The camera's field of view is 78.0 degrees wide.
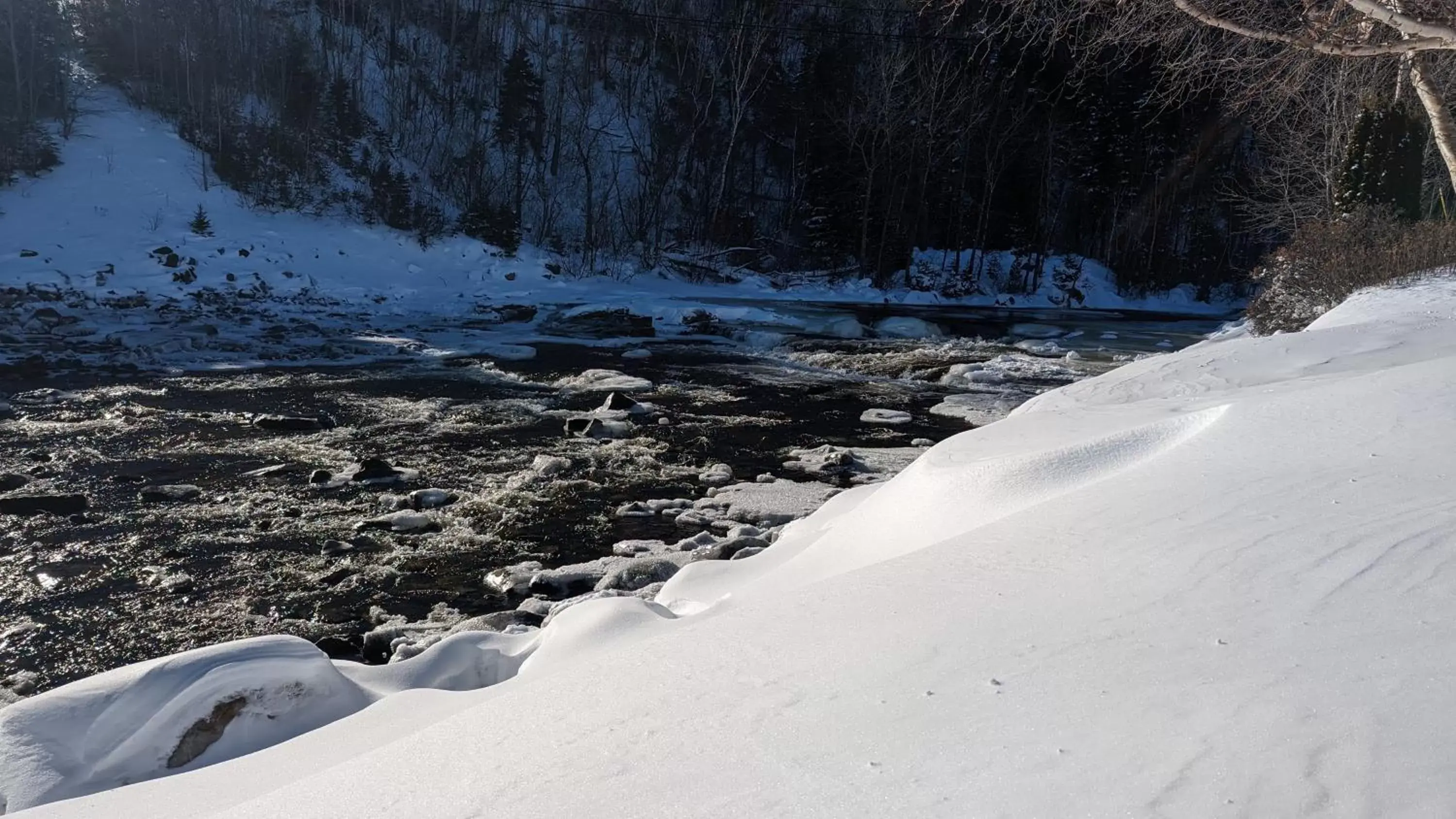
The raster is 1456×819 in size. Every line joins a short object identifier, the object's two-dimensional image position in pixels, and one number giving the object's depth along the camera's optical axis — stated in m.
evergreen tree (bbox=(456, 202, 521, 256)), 28.42
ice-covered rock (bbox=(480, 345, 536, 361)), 15.66
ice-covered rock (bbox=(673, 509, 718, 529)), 6.78
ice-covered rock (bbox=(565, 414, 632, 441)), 9.80
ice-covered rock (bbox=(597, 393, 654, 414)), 11.02
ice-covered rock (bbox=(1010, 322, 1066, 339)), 21.22
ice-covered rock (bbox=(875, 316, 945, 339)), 20.56
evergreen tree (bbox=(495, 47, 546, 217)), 33.66
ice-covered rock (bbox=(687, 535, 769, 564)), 5.88
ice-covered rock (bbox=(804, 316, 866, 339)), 20.22
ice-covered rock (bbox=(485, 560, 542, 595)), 5.60
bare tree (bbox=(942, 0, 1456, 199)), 6.06
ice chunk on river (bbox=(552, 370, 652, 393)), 12.78
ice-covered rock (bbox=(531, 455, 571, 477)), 8.20
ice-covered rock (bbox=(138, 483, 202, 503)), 7.14
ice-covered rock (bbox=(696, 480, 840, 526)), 6.89
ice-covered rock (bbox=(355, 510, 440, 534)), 6.62
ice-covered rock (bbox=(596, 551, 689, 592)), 5.47
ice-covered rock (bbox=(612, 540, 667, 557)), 6.22
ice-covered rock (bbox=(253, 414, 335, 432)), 9.66
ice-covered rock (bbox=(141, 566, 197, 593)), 5.49
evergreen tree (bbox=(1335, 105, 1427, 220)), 17.88
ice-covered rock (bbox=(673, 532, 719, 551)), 6.12
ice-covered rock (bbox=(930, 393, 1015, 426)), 11.40
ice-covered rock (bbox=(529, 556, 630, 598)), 5.53
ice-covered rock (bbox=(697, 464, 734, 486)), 8.03
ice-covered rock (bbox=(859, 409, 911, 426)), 11.22
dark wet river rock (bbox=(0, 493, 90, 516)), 6.68
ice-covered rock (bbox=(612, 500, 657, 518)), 7.11
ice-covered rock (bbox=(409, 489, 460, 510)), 7.12
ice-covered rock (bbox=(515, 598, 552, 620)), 5.09
